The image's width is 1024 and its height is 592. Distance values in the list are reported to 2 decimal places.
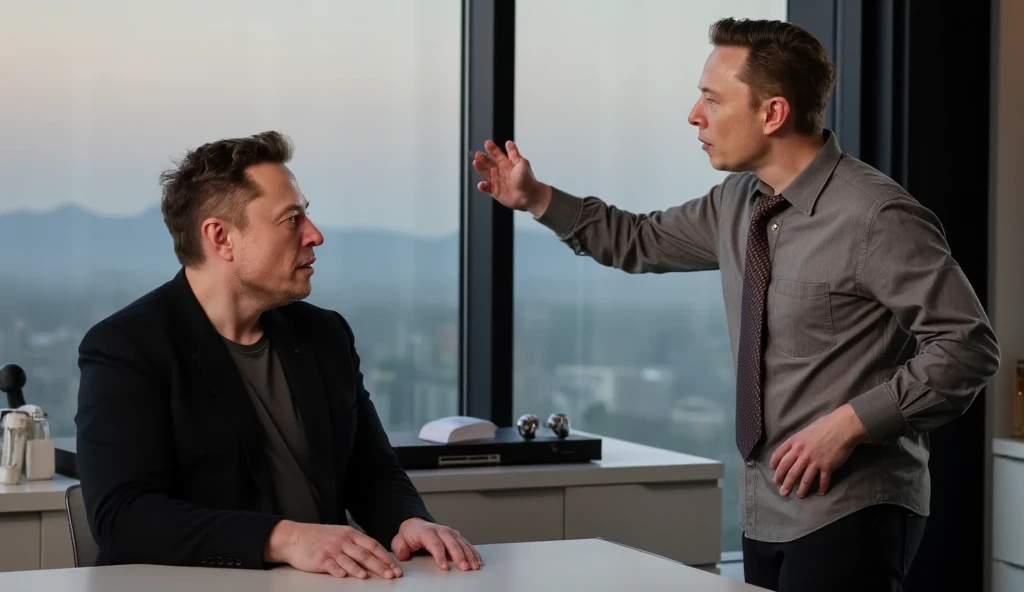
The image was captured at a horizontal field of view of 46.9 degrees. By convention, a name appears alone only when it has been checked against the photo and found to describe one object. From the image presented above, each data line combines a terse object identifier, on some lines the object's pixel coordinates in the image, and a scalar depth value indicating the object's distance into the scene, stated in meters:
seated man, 1.80
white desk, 1.61
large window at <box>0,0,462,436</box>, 2.96
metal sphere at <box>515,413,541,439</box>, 3.04
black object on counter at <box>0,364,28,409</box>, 2.66
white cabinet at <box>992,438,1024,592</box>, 3.49
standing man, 2.00
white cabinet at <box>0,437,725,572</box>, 2.79
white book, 2.91
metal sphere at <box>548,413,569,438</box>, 3.05
